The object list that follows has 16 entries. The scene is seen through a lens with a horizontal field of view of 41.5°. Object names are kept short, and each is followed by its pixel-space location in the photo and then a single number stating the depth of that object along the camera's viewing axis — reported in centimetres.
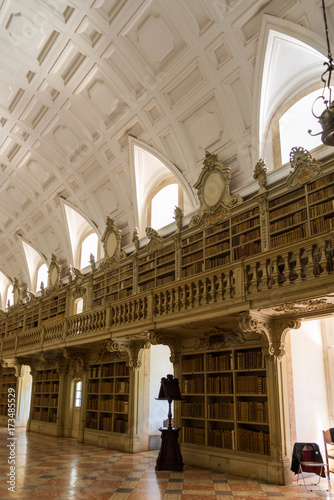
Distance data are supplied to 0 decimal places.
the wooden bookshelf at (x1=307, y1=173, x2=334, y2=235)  731
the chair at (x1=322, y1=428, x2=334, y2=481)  745
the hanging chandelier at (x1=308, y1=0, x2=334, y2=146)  441
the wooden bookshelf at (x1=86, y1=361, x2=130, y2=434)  1166
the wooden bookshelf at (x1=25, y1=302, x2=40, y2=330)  1859
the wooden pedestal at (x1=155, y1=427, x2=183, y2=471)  824
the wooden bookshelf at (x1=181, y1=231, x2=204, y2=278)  1002
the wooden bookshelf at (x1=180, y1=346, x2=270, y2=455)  801
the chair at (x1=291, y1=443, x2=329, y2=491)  685
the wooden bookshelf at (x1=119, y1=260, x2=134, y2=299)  1237
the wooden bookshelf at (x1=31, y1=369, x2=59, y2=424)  1528
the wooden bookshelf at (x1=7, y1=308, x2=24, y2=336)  2016
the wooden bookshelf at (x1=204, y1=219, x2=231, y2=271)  931
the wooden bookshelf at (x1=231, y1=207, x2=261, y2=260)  869
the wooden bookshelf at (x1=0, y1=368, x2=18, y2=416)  1941
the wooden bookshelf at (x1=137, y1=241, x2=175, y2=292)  1095
